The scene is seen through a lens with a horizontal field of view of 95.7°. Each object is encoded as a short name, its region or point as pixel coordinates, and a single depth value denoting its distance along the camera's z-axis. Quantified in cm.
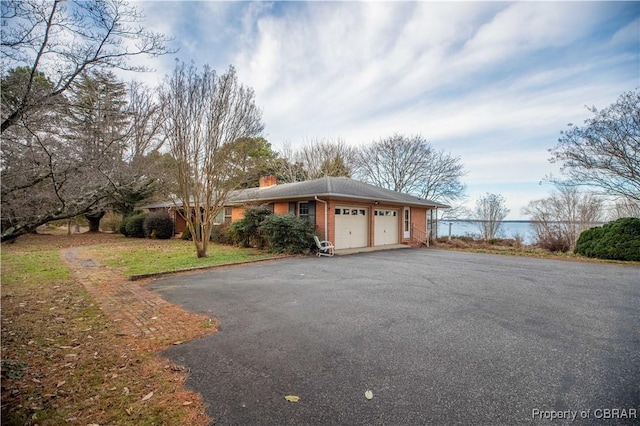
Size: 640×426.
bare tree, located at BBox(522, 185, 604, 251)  1780
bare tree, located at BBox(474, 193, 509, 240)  2530
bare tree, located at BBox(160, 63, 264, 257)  1002
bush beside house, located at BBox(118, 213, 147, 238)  2106
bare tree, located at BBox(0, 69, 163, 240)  335
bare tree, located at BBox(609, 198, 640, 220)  1454
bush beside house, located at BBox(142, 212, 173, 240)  1998
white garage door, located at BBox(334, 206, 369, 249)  1423
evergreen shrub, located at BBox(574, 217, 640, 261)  1120
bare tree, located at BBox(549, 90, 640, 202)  1155
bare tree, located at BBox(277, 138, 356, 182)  2892
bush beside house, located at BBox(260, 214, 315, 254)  1260
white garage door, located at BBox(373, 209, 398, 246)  1633
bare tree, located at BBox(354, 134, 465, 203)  2514
